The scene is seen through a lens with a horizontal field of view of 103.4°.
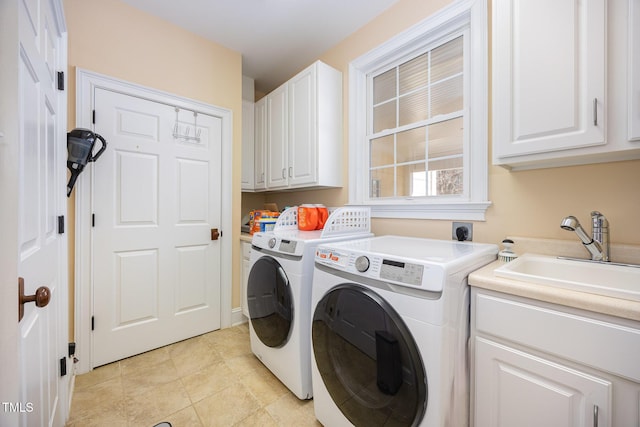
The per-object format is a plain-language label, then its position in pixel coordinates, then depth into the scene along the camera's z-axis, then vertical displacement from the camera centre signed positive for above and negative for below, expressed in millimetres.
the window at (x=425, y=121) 1556 +684
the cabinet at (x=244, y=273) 2457 -607
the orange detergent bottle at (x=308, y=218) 2082 -50
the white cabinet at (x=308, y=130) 2244 +780
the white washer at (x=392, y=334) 875 -476
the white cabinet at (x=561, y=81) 941 +538
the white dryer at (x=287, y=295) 1434 -515
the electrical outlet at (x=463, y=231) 1589 -119
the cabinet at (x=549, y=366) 735 -504
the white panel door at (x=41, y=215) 776 -14
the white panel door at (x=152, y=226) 1873 -121
